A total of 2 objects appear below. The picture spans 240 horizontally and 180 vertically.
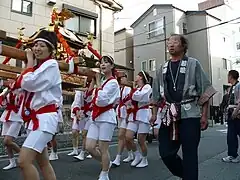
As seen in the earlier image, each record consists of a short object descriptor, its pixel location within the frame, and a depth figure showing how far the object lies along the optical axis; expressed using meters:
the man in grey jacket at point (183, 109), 3.31
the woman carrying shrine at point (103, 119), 4.47
